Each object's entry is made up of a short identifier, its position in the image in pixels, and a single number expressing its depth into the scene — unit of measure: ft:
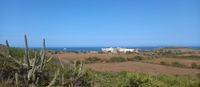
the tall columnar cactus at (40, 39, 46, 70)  12.59
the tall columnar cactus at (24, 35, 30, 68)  12.02
